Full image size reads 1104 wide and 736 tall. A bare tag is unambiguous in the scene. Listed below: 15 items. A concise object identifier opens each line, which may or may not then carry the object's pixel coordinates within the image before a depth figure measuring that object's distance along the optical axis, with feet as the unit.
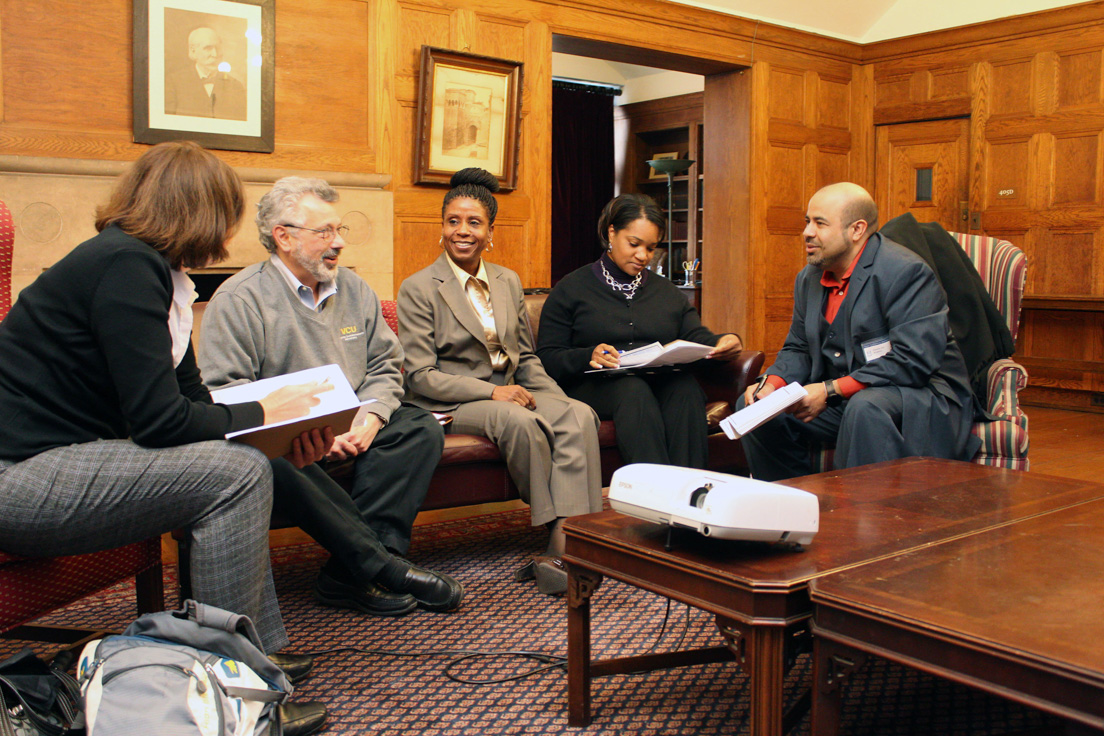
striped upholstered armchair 9.48
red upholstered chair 5.44
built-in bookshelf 28.96
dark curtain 30.63
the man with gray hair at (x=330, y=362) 7.88
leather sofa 9.14
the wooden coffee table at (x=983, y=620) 3.62
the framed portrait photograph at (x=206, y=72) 14.44
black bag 4.77
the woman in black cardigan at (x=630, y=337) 10.10
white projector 4.82
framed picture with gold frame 17.40
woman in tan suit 9.09
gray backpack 4.61
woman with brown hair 5.34
